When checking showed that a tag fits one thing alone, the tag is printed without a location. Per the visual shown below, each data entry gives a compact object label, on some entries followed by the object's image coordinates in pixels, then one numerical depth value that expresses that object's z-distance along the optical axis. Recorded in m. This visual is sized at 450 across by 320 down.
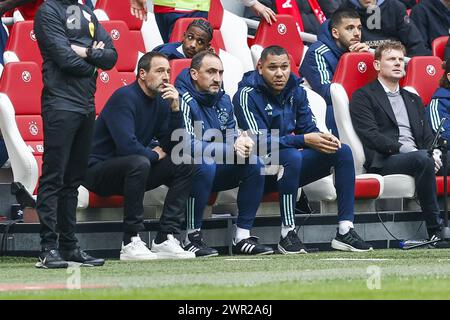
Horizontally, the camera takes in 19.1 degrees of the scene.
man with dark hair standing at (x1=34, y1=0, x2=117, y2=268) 9.41
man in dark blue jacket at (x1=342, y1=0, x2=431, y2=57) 14.08
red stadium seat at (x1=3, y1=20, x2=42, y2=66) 11.94
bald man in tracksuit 10.88
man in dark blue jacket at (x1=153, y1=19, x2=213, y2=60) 12.17
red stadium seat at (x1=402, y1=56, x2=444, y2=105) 13.32
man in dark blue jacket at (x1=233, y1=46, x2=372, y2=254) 11.09
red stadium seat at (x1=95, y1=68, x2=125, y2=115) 11.97
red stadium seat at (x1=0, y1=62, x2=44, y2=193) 10.91
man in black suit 11.95
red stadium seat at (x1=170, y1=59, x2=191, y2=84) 12.01
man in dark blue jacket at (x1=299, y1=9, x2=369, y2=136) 13.01
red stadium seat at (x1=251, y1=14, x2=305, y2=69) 13.73
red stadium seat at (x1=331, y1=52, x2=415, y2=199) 12.09
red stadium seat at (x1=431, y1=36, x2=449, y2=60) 14.34
